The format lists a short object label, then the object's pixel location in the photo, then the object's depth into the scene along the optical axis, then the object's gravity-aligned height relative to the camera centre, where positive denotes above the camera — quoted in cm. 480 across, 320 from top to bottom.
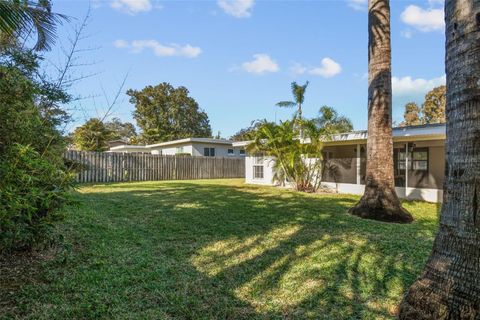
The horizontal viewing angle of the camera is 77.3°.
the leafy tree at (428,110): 3123 +647
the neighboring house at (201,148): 2336 +155
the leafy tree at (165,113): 3734 +694
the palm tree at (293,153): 1181 +58
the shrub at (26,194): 246 -25
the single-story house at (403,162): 991 +24
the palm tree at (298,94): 1791 +443
